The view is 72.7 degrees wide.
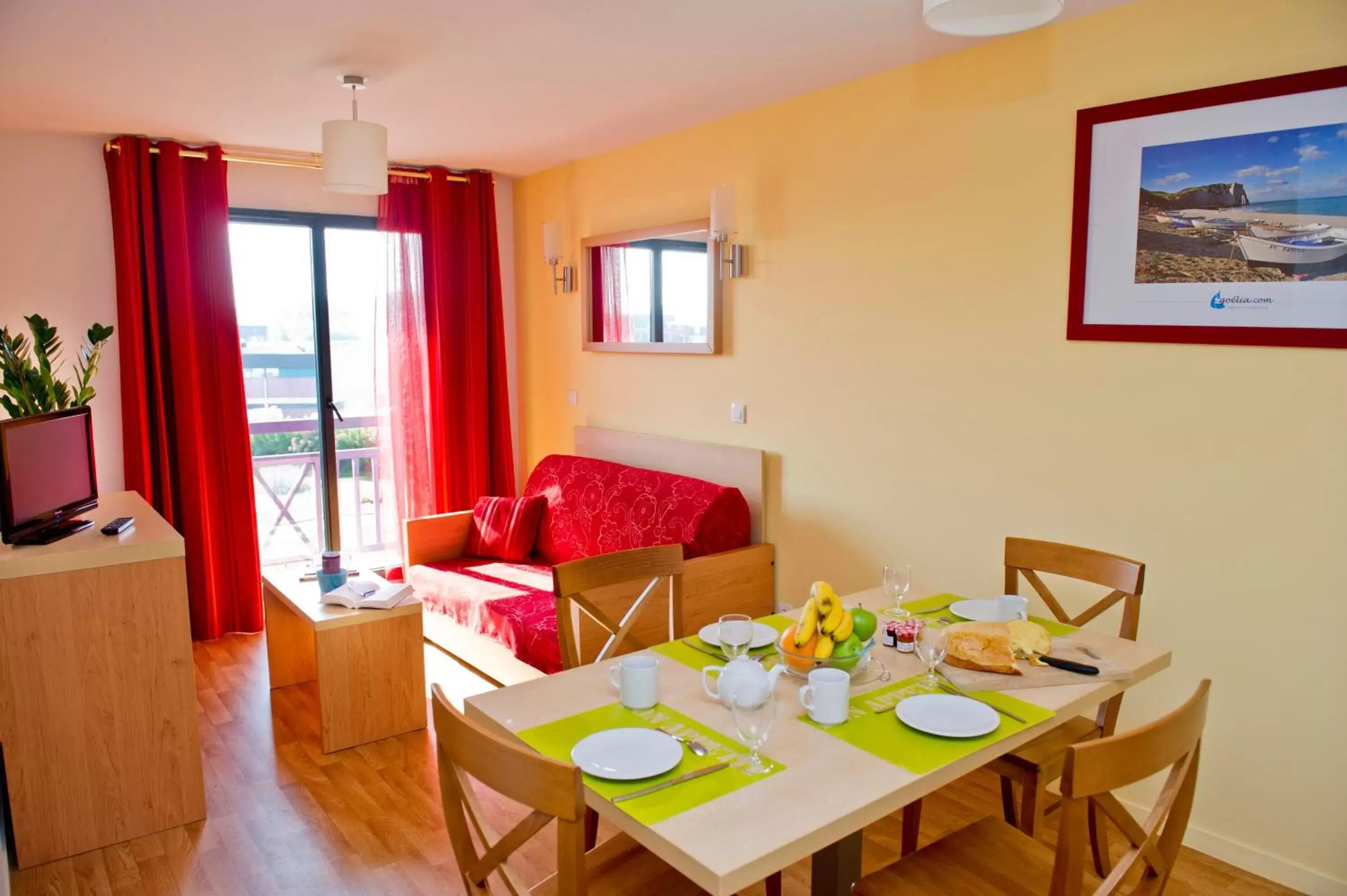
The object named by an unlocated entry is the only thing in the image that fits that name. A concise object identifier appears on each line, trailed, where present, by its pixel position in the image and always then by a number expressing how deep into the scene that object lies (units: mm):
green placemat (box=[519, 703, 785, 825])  1478
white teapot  1592
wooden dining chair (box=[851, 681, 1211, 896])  1392
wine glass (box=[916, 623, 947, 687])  1941
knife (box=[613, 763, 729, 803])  1500
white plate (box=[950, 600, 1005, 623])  2379
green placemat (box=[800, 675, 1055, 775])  1633
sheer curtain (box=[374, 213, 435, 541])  5008
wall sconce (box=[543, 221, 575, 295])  4914
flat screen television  2604
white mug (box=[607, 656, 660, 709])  1839
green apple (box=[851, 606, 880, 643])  2016
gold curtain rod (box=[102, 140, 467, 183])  4348
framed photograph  2273
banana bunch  1957
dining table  1380
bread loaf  1995
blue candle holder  3619
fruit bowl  1952
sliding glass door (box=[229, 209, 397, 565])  4848
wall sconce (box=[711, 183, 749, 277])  3836
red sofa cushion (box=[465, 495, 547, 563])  4531
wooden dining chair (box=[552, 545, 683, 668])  2506
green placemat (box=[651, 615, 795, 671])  2100
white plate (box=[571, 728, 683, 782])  1562
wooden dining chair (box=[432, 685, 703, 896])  1342
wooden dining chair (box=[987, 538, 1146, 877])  2221
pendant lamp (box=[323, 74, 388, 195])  3217
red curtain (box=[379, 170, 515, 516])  5059
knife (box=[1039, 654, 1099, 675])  1989
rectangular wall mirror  4070
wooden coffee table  3334
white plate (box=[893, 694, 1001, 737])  1722
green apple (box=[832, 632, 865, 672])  1953
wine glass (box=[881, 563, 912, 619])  2316
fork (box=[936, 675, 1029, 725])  1922
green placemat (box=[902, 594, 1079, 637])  2309
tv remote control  2811
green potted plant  3020
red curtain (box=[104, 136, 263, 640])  4305
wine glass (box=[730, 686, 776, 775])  1538
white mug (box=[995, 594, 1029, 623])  2379
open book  3438
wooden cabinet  2607
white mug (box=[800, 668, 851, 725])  1752
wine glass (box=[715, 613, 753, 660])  1983
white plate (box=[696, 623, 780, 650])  2184
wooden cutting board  1934
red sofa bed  3566
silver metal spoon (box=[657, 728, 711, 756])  1654
